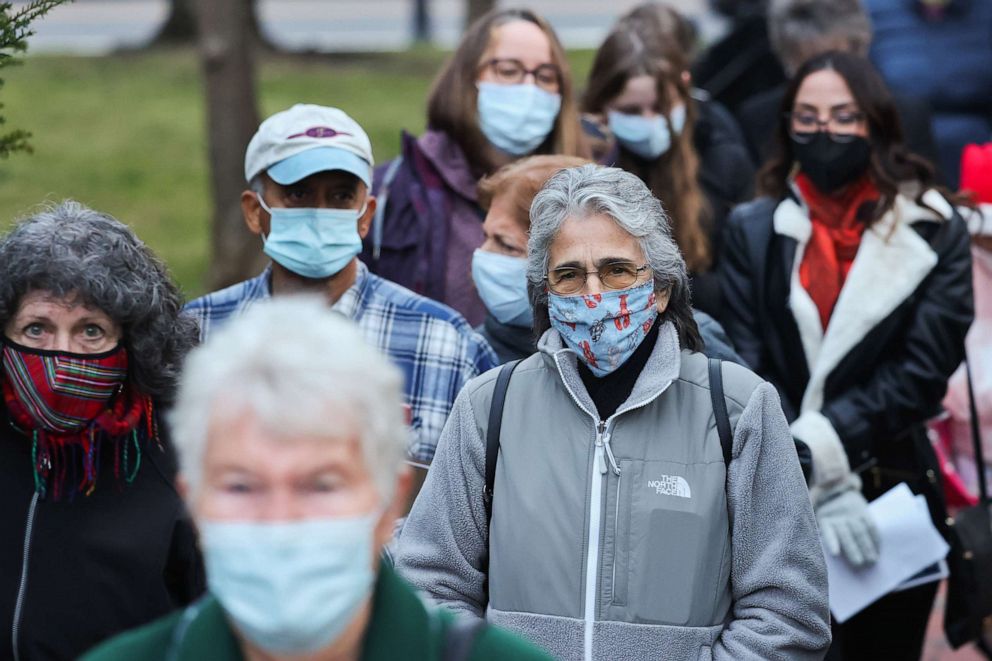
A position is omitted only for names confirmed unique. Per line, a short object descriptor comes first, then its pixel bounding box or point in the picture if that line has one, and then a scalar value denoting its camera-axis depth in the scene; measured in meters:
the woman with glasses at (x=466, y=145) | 10.56
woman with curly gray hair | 7.16
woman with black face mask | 10.11
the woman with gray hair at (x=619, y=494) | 6.98
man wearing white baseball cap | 8.96
